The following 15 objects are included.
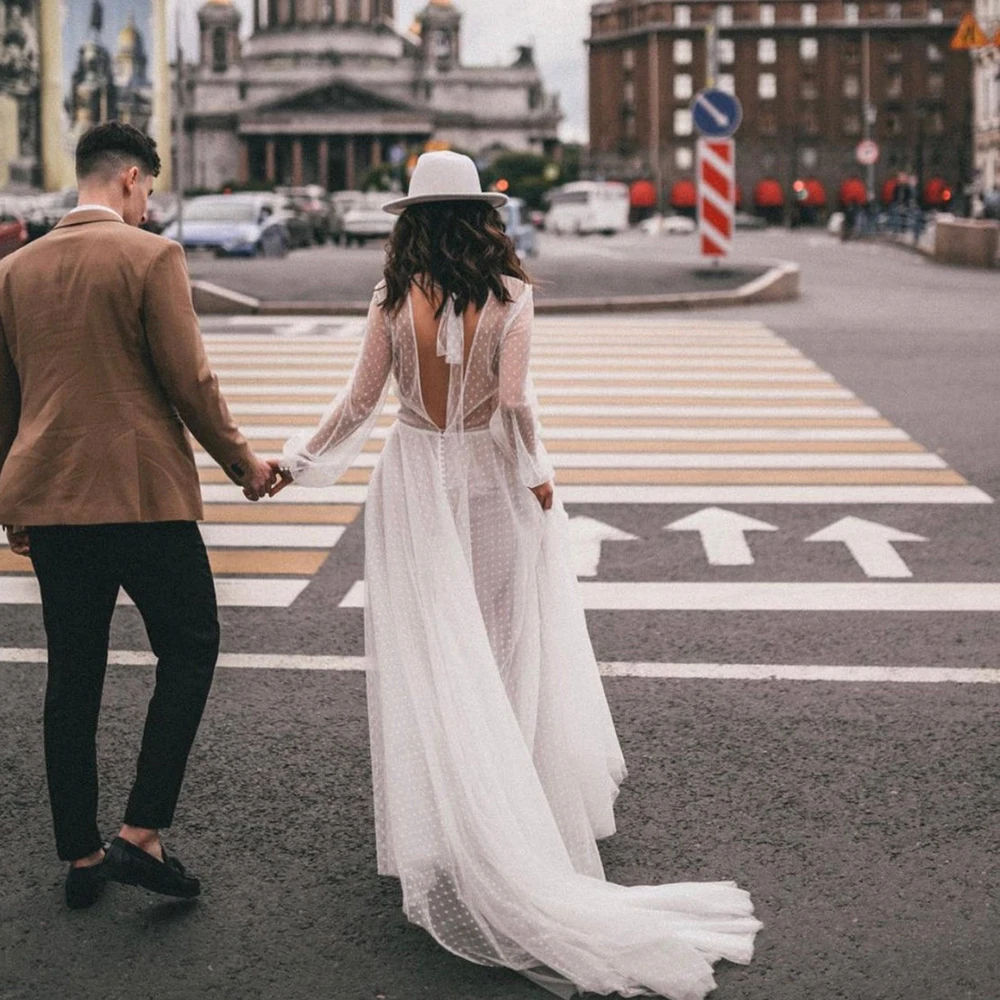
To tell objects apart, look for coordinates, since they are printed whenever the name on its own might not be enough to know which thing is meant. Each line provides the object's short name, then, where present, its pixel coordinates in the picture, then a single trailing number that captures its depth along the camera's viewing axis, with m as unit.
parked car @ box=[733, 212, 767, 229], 94.50
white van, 75.31
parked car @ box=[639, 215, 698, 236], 83.00
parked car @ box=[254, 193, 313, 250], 43.66
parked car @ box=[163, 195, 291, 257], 34.25
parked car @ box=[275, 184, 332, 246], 52.90
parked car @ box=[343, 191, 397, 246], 50.03
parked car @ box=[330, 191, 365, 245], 54.34
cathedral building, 124.19
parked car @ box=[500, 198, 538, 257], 32.12
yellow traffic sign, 23.56
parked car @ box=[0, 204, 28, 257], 27.80
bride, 3.91
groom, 4.05
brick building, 118.56
